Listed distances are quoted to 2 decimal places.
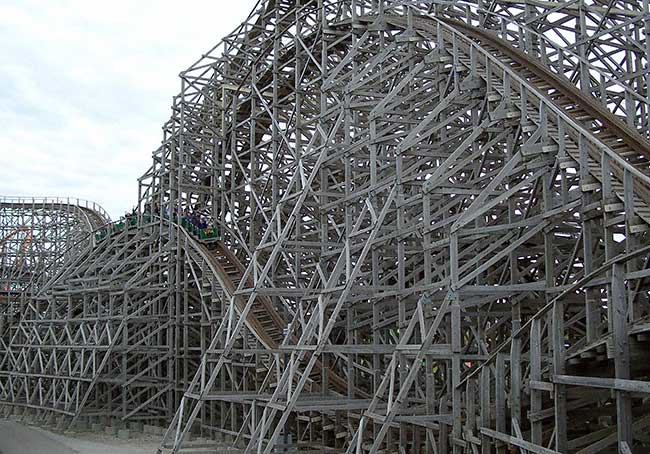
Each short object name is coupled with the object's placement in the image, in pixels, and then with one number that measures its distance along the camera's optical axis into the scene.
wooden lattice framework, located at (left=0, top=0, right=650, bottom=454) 10.60
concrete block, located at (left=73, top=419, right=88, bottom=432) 22.08
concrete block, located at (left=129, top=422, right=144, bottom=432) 21.95
